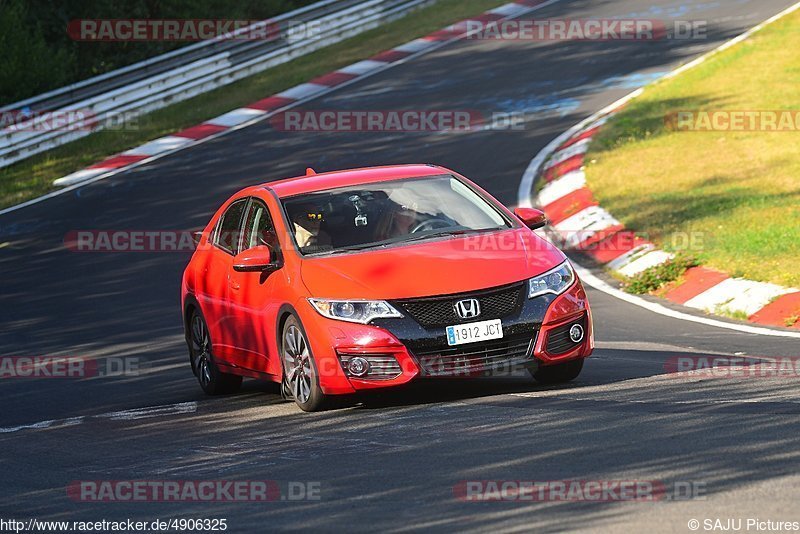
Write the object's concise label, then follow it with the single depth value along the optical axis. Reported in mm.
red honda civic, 17594
